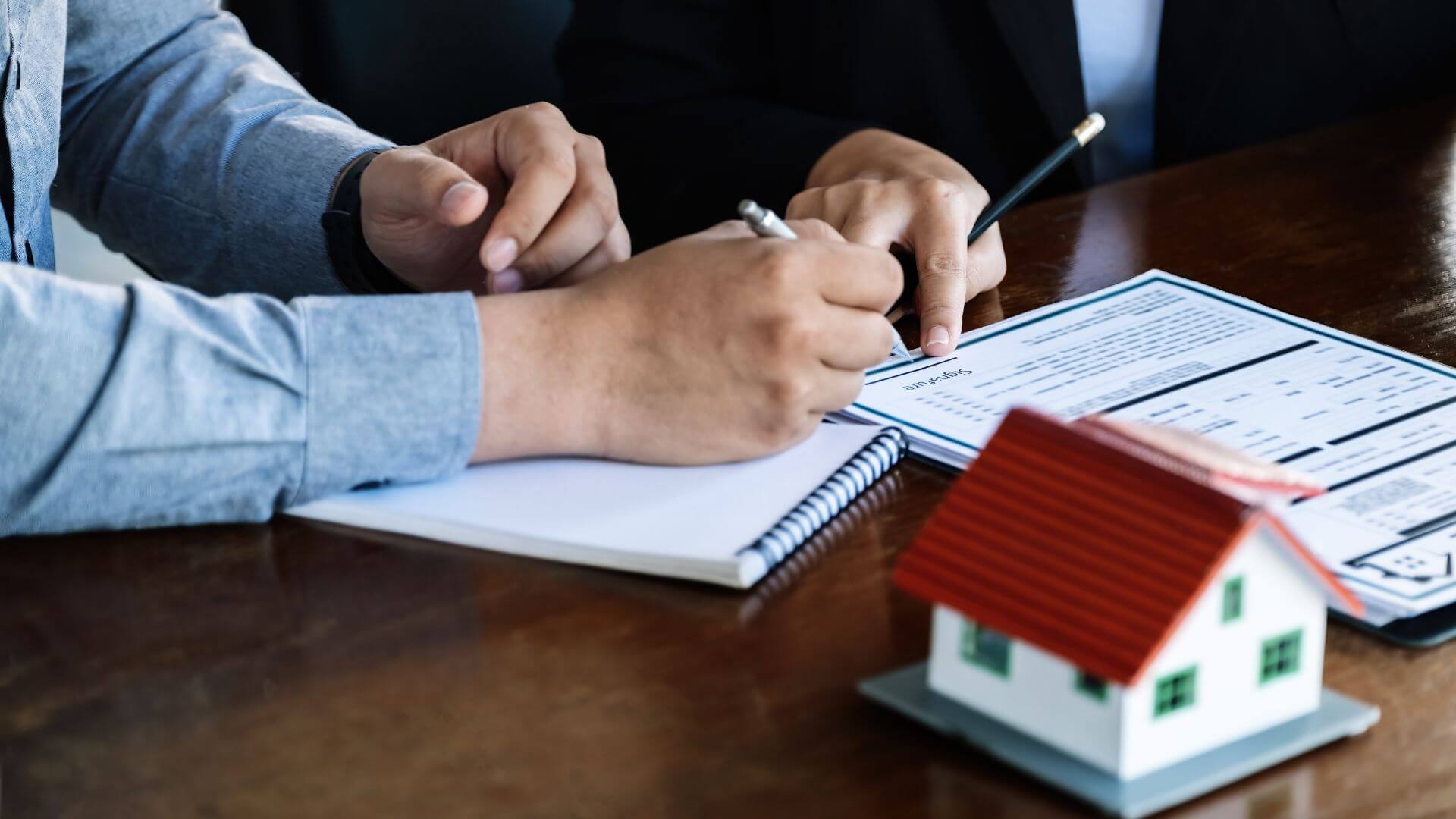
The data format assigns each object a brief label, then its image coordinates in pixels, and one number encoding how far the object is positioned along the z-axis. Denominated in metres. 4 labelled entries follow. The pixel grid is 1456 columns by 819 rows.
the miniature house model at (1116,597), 1.14
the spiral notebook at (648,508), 1.29
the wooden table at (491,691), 1.17
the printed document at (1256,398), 1.29
